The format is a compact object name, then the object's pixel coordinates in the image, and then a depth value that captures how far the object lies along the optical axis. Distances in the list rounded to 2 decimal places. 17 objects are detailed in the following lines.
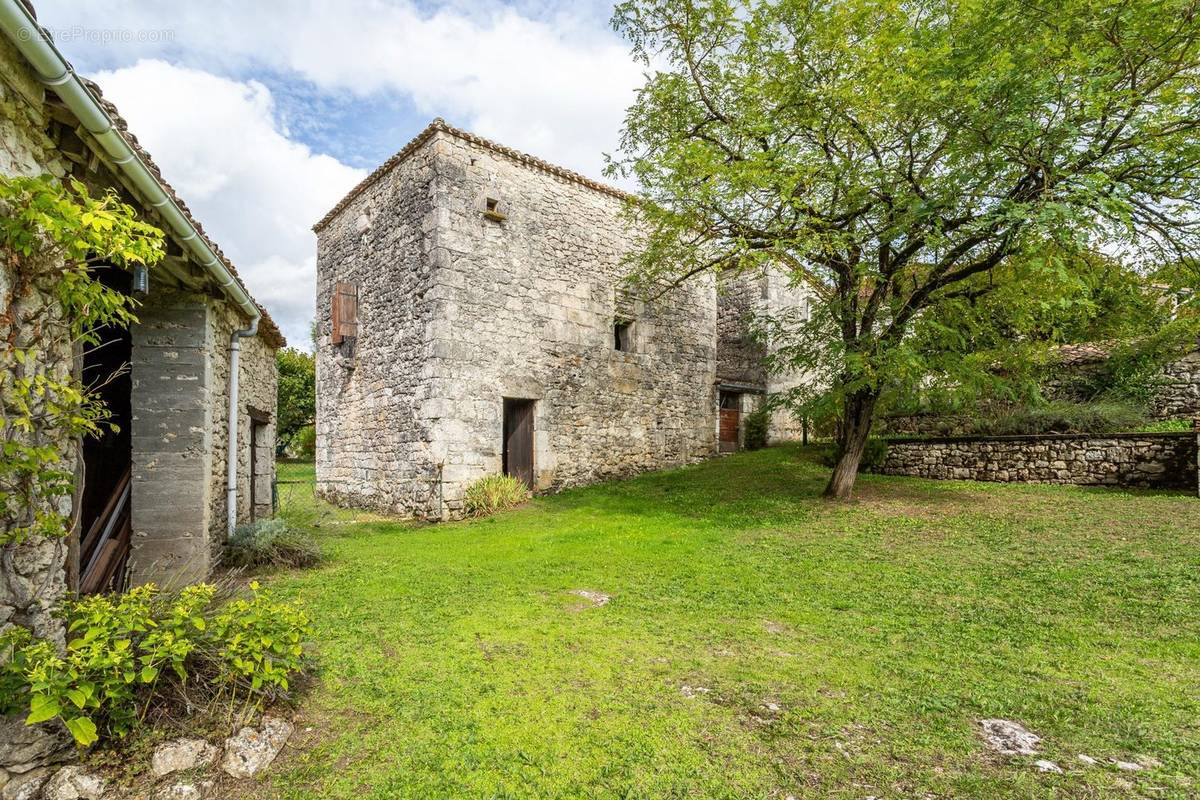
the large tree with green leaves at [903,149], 6.10
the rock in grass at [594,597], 4.98
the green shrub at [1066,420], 9.57
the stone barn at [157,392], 2.89
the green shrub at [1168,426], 9.18
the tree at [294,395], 22.81
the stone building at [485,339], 9.49
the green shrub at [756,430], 14.59
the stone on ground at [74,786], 2.24
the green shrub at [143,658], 2.22
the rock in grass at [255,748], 2.50
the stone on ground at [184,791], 2.31
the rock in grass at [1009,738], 2.61
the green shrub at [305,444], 23.19
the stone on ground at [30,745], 2.22
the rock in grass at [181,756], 2.41
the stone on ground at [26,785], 2.20
